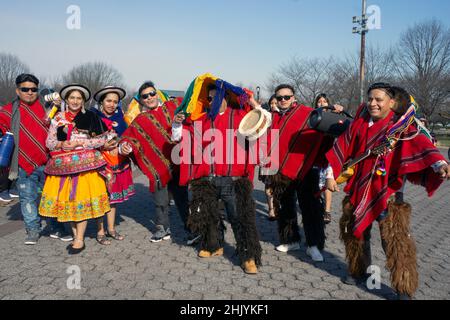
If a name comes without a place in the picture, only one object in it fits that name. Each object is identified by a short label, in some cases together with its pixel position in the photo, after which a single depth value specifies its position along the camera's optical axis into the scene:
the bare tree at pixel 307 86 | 27.59
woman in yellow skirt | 4.21
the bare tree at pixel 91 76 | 39.94
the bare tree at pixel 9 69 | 44.43
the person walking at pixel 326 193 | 5.66
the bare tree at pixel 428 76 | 26.59
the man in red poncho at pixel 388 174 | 3.02
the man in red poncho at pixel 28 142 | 4.50
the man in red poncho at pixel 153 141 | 4.62
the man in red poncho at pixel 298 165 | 4.00
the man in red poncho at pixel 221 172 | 3.80
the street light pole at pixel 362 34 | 20.59
